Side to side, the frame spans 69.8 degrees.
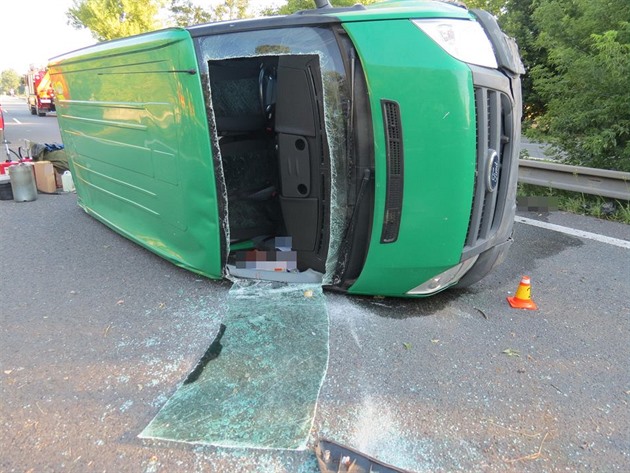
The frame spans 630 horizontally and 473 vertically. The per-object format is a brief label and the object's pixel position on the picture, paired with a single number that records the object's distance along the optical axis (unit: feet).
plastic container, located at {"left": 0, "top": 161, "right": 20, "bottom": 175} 21.28
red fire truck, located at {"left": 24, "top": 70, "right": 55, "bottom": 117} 80.49
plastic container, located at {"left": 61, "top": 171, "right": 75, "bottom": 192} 21.07
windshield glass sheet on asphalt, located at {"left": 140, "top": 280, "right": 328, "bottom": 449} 6.41
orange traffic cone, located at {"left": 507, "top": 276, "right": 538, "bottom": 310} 10.09
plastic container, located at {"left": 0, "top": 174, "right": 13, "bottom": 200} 19.51
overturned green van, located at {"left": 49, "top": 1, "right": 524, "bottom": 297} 7.93
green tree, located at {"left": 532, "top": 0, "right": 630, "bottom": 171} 17.43
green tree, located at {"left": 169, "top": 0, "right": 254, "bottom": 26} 85.92
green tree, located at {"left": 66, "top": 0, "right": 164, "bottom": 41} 76.84
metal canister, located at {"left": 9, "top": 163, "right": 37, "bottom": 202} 18.98
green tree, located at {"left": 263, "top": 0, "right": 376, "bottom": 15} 61.66
